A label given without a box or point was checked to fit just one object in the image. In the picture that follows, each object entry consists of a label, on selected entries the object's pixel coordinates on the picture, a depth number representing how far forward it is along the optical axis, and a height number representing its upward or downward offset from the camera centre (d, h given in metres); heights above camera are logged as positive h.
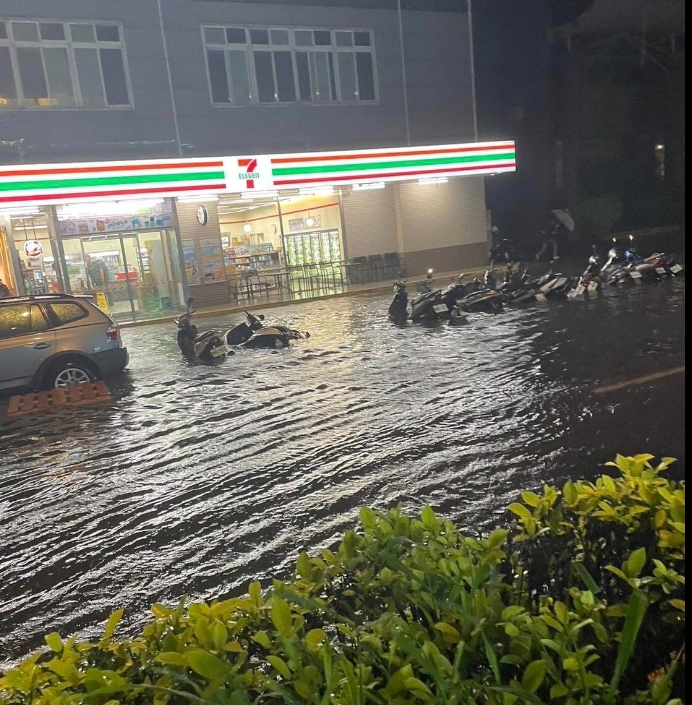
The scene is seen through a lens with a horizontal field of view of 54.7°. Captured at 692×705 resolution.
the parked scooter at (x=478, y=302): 15.47 -1.47
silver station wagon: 10.22 -0.96
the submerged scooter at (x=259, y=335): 13.47 -1.54
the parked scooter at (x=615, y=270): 17.45 -1.19
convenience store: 19.16 +1.39
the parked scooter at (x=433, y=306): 14.98 -1.41
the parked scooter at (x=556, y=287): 16.34 -1.37
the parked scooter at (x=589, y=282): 16.42 -1.35
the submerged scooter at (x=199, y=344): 12.77 -1.50
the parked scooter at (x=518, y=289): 16.34 -1.36
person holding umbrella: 23.17 +0.04
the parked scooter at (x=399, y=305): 15.86 -1.41
